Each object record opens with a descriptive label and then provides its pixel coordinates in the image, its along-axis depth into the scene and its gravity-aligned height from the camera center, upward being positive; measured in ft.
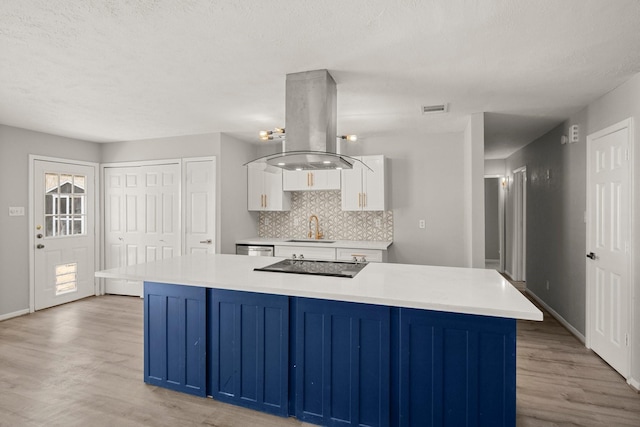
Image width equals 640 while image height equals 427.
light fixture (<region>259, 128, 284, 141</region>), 12.82 +2.96
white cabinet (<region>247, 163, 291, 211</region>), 16.97 +0.95
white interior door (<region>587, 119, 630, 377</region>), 9.39 -1.02
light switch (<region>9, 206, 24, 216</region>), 14.16 +0.11
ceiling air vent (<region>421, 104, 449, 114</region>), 11.64 +3.51
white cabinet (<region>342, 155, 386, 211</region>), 15.34 +1.12
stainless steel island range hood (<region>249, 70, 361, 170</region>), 8.38 +2.20
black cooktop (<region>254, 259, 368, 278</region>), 8.05 -1.41
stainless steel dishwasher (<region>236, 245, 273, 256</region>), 15.94 -1.76
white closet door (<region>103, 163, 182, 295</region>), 16.60 -0.17
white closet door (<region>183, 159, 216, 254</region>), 15.76 +0.33
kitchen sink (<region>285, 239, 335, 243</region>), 16.22 -1.38
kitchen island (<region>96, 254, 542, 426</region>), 6.06 -2.62
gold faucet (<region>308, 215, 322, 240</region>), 17.15 -0.96
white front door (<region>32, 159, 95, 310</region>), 15.15 -0.90
